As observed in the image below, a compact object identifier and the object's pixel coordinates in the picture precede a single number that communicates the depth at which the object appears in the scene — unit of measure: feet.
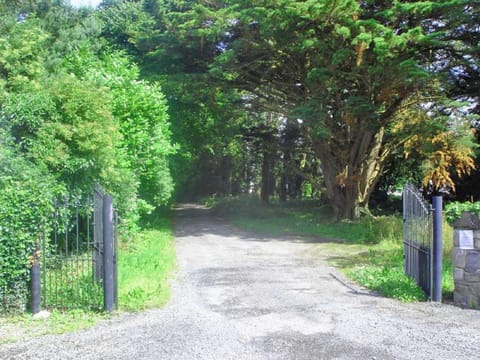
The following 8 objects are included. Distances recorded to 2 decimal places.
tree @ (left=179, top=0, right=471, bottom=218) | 46.80
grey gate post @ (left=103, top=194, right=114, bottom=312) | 22.02
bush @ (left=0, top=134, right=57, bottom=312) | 21.34
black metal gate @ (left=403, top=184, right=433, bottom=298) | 24.50
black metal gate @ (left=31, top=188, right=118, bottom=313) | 22.13
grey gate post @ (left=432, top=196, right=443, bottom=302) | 23.71
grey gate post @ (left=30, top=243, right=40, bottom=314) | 22.04
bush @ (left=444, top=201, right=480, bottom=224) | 23.25
